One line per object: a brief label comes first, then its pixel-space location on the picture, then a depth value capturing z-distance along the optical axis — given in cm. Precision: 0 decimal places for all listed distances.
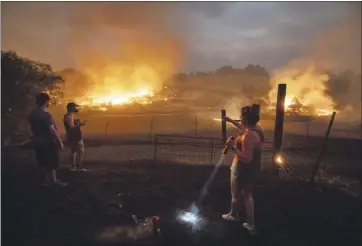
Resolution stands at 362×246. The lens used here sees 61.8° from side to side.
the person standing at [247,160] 385
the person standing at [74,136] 440
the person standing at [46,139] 433
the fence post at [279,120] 446
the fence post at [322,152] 484
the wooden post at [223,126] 448
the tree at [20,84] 446
